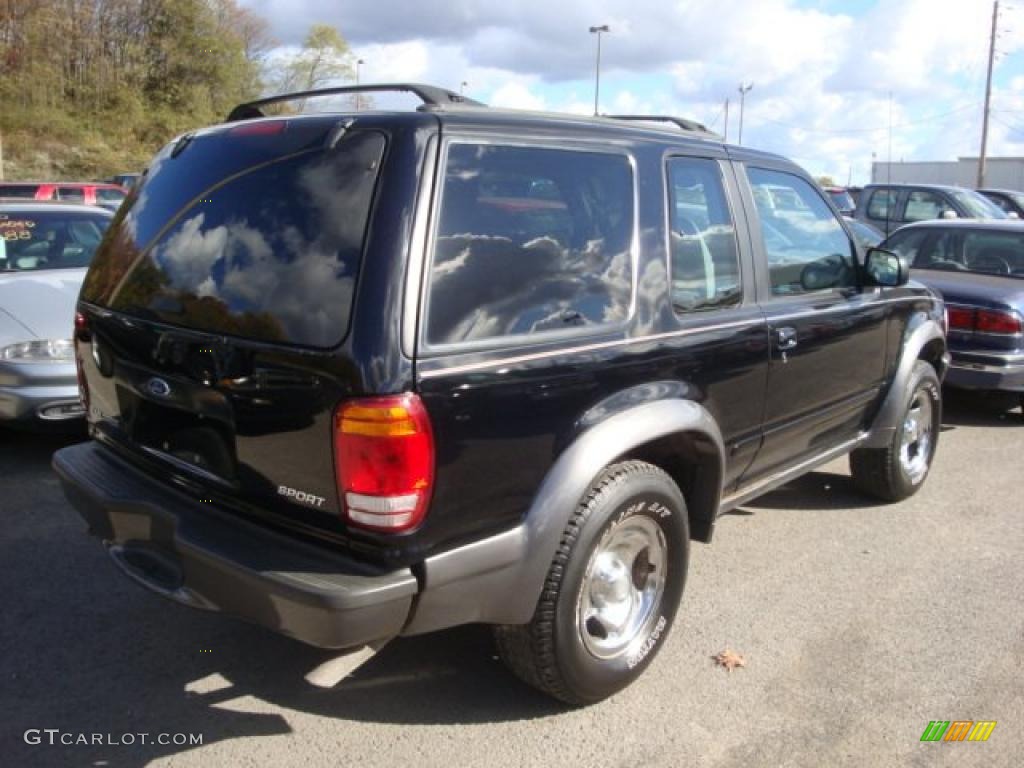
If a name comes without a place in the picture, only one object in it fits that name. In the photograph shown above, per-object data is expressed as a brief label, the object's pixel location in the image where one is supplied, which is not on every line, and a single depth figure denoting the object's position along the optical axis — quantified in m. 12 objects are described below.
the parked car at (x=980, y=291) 6.64
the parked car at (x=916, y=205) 14.18
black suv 2.44
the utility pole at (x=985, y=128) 40.43
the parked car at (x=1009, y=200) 17.78
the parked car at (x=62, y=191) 14.41
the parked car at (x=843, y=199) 20.17
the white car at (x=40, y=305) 5.13
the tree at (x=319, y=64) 50.28
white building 53.78
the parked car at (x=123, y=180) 21.94
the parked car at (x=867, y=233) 13.70
